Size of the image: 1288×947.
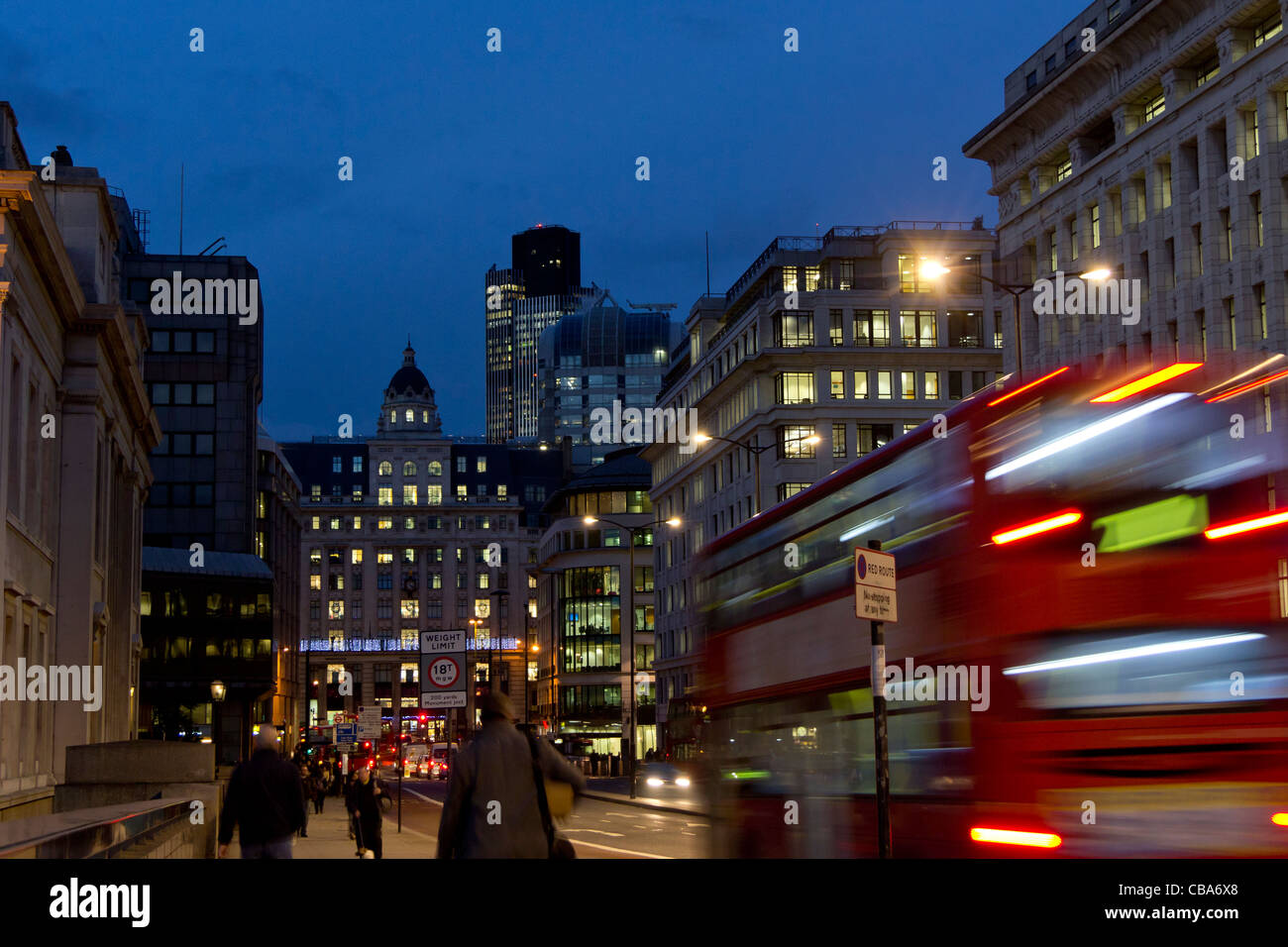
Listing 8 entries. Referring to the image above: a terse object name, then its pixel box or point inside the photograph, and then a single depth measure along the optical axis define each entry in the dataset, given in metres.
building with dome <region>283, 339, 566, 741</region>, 187.62
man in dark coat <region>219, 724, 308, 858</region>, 13.20
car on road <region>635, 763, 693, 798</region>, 58.09
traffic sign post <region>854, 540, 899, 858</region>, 13.09
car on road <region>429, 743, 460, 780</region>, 105.88
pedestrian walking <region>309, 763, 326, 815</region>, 60.19
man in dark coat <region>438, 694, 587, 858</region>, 8.76
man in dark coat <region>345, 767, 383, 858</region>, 25.23
